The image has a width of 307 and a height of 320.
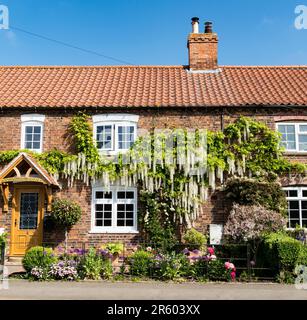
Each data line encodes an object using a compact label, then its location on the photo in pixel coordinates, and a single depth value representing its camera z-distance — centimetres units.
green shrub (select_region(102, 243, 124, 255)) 1291
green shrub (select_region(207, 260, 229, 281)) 1157
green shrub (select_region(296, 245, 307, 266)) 1110
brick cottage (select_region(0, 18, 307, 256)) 1510
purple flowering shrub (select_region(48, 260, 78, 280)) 1144
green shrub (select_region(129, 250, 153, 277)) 1180
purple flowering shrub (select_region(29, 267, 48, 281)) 1140
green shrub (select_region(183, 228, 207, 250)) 1426
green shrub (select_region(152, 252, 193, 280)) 1156
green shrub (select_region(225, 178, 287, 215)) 1434
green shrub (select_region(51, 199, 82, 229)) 1458
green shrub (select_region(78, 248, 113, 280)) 1156
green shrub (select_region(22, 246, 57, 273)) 1172
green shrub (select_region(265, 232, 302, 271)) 1101
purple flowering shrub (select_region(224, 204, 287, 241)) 1330
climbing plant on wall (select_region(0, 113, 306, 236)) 1518
